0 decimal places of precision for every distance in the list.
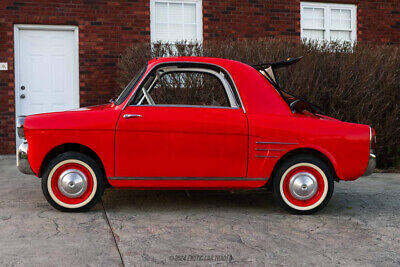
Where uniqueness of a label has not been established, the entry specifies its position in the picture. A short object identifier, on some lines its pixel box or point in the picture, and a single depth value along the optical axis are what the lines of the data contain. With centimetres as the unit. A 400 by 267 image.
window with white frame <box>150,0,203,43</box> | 1066
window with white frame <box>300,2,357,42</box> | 1160
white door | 998
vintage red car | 454
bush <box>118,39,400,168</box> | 808
